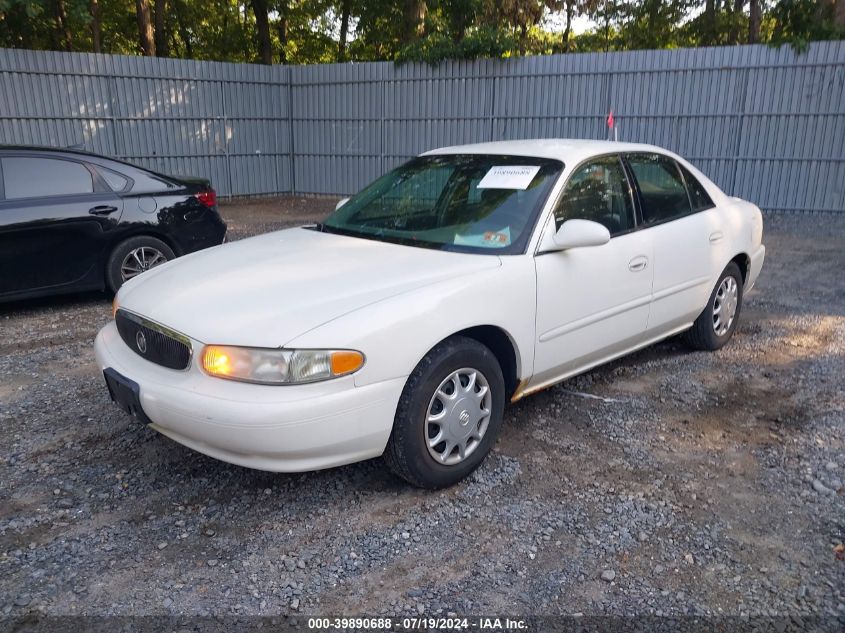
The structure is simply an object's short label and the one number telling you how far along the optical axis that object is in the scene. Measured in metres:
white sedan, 2.84
